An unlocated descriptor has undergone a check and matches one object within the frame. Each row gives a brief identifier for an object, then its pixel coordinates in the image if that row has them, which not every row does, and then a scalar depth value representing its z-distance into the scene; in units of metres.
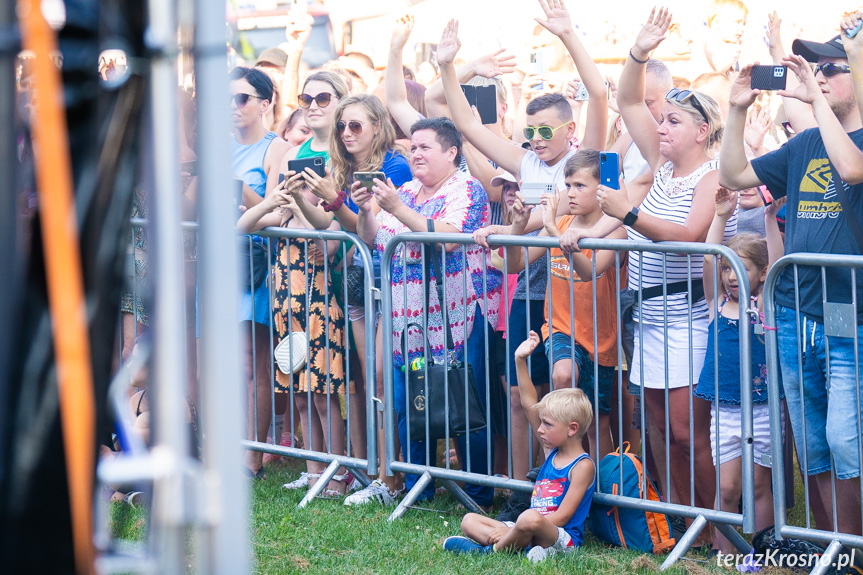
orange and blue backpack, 9.05
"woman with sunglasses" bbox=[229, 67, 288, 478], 11.72
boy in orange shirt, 9.66
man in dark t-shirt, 8.02
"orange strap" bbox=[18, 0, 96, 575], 2.50
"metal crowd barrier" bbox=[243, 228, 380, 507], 10.56
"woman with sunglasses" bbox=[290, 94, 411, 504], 11.24
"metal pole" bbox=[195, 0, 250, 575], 2.72
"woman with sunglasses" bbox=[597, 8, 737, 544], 9.12
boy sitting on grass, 8.78
